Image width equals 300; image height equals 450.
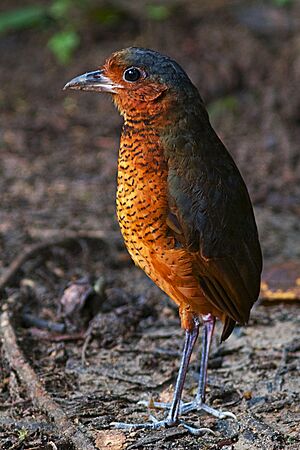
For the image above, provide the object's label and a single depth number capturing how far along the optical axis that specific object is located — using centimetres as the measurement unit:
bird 810
